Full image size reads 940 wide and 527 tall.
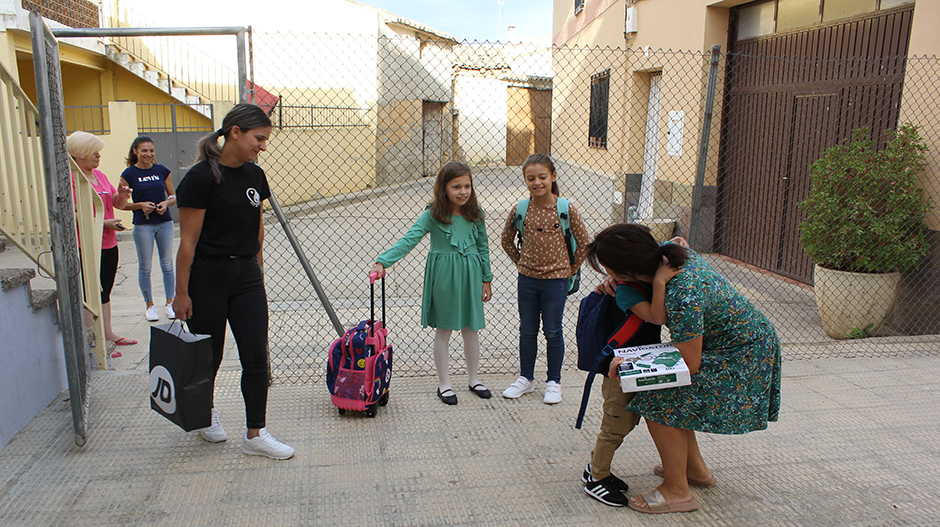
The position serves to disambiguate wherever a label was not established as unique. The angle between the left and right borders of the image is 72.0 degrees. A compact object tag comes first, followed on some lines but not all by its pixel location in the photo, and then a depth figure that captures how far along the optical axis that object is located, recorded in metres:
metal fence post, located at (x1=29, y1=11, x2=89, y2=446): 2.79
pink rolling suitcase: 3.42
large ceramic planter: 5.14
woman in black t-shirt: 2.74
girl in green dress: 3.57
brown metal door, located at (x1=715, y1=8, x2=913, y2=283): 5.94
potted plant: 5.04
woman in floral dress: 2.41
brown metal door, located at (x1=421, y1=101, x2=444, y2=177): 21.89
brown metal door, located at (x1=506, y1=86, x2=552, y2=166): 26.55
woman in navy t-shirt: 5.26
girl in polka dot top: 3.58
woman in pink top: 4.39
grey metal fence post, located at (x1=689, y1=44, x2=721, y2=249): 4.43
